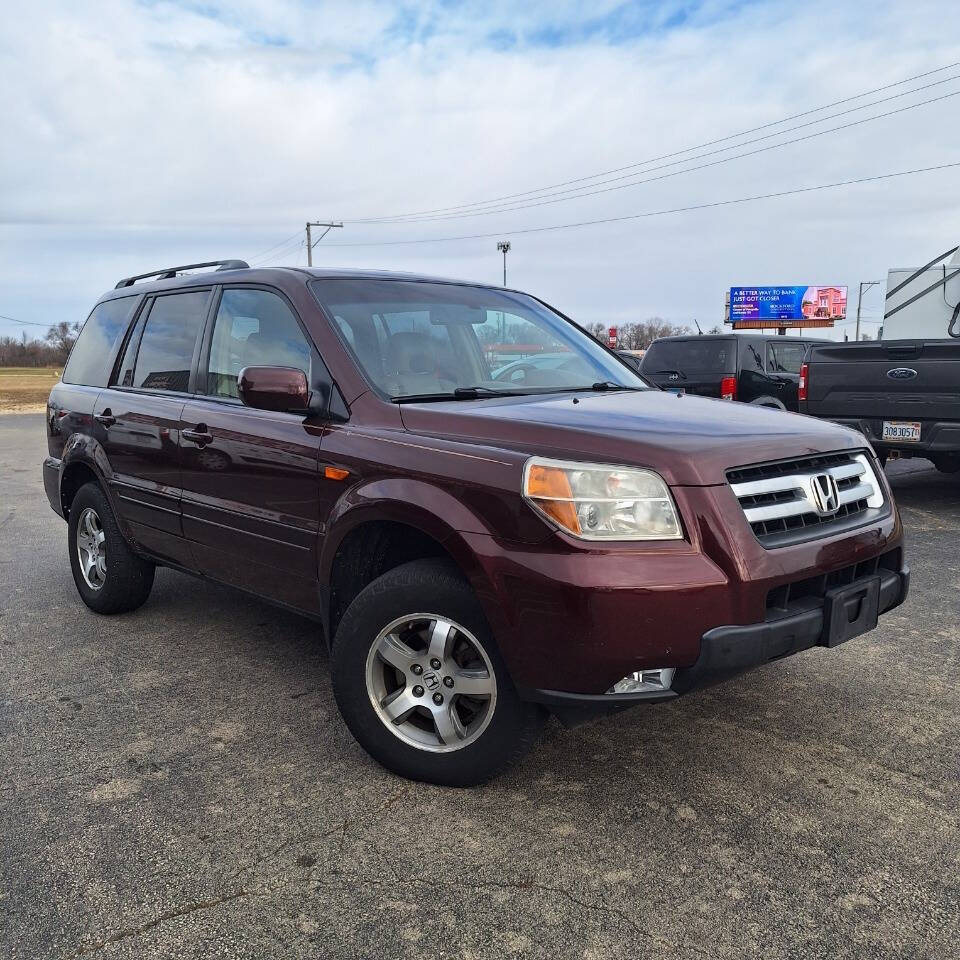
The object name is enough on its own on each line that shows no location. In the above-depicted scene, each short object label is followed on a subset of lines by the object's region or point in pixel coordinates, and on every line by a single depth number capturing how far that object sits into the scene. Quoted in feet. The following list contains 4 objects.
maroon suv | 8.32
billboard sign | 270.87
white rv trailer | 40.37
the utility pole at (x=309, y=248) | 165.48
